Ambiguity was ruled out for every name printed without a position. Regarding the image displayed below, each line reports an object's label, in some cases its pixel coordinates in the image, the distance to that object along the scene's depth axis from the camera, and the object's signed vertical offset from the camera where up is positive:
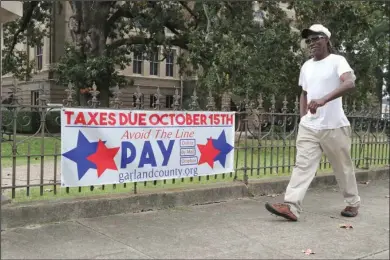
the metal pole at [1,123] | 4.45 -0.22
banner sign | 4.78 -0.47
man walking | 4.95 -0.22
